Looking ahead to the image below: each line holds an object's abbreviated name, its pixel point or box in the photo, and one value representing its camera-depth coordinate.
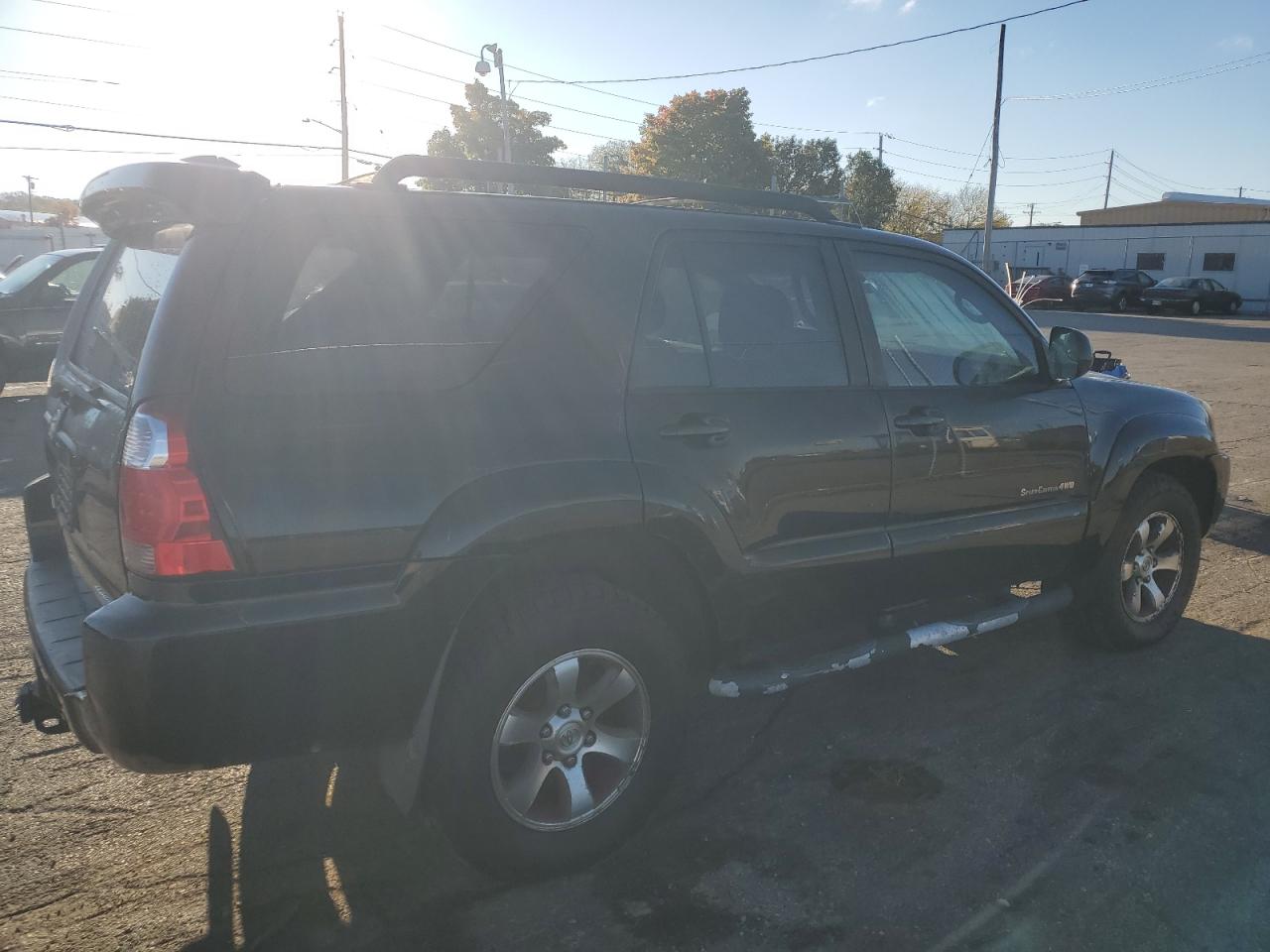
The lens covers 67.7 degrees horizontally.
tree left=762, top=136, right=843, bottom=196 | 55.00
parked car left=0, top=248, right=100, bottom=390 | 10.35
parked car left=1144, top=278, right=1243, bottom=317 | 35.16
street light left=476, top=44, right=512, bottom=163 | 35.31
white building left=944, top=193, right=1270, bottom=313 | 39.88
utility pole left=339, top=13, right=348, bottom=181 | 36.72
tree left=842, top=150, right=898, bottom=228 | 52.75
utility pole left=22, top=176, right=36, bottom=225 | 68.39
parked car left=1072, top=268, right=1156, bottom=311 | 36.31
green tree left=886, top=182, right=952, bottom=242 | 50.88
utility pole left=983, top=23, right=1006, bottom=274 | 27.92
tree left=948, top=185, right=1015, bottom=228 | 76.86
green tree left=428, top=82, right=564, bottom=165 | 46.41
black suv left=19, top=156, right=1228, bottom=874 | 2.22
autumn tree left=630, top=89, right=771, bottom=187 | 47.56
